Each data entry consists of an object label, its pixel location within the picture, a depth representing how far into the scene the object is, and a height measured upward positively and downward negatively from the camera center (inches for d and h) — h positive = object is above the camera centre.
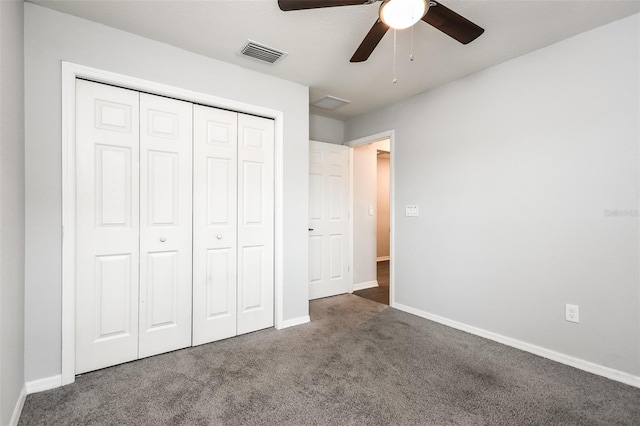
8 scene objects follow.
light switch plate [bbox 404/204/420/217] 130.9 +1.4
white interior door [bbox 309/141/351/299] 151.5 -3.4
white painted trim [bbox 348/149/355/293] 163.3 -3.7
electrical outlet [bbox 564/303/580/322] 85.3 -29.3
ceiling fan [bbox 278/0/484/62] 55.9 +40.7
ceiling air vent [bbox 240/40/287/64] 90.7 +51.8
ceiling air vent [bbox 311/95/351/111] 135.6 +52.8
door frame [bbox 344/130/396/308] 140.1 -0.9
